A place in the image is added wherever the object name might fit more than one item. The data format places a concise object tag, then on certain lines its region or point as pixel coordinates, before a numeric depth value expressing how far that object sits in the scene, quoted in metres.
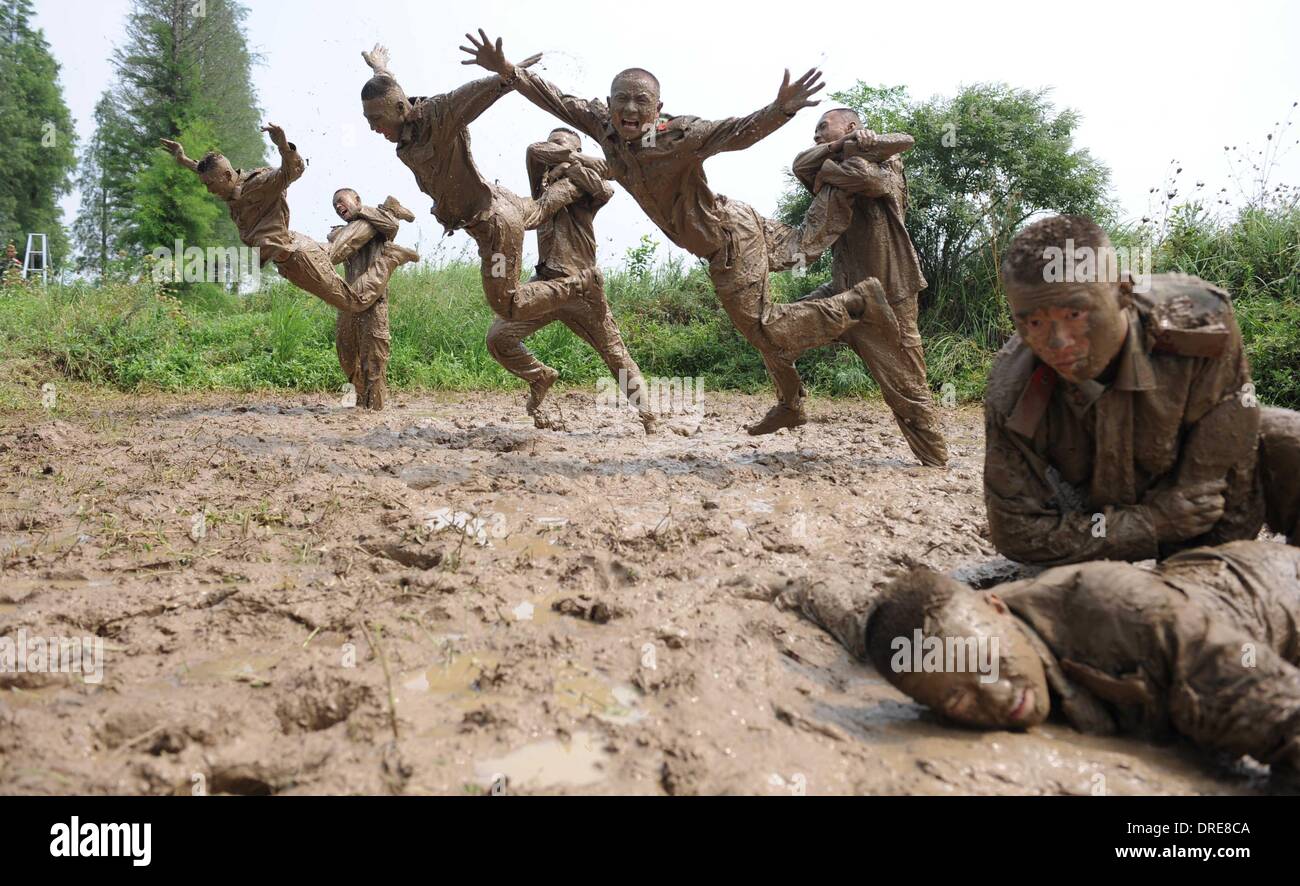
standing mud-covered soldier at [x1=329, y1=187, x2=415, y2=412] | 7.48
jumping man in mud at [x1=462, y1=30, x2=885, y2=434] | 5.17
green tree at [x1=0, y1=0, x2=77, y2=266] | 21.00
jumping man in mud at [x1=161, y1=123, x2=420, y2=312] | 6.26
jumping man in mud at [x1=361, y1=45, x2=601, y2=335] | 5.96
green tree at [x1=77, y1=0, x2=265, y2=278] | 17.86
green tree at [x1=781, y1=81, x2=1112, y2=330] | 10.01
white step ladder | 11.80
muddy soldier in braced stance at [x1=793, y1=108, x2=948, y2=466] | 5.57
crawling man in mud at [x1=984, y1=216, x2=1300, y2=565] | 2.67
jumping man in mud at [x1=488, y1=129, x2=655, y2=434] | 6.83
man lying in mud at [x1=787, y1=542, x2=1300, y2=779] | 2.09
